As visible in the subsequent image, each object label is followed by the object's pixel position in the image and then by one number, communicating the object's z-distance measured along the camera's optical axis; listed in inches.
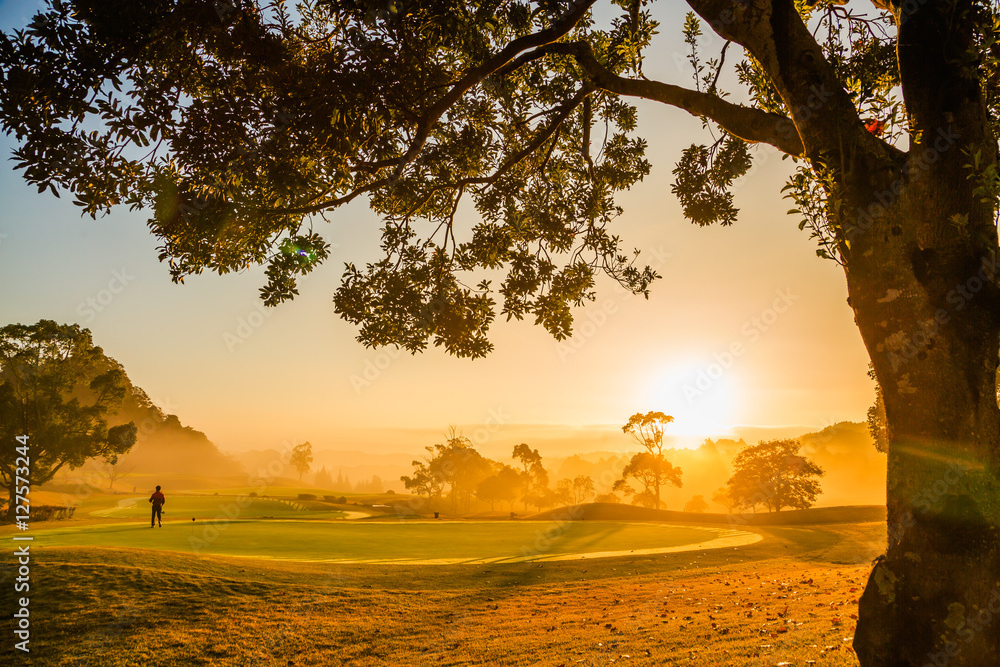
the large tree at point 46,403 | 1615.4
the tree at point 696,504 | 4256.9
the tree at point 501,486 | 3747.5
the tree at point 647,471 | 3115.2
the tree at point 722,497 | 3564.0
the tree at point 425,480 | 4003.4
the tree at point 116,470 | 4525.6
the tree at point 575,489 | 4953.3
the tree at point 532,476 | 3951.8
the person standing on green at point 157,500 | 1077.0
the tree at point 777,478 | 2874.0
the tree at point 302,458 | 7234.3
